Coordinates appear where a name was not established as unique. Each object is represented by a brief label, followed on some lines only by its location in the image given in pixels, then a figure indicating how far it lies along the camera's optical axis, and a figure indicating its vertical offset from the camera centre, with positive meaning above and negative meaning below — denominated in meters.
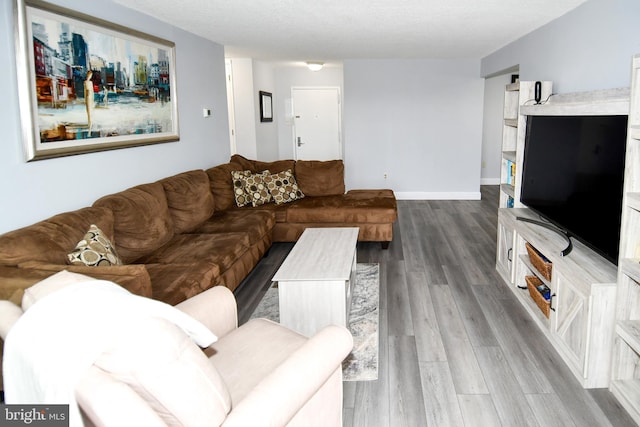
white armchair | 1.25 -0.74
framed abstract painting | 2.71 +0.35
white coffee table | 2.93 -0.97
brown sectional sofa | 2.34 -0.69
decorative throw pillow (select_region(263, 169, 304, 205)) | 5.40 -0.58
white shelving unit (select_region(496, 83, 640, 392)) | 2.27 -0.85
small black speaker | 3.99 +0.33
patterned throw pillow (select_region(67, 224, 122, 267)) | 2.54 -0.61
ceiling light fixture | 7.81 +1.11
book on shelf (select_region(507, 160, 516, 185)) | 4.31 -0.35
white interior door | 9.39 +0.21
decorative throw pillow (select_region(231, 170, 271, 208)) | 5.18 -0.58
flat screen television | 2.48 -0.25
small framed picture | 8.02 +0.46
